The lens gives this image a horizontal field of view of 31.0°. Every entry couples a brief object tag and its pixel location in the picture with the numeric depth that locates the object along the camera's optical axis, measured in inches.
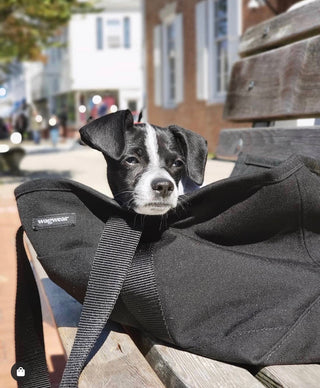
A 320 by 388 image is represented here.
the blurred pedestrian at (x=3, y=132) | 551.5
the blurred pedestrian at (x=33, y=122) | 647.3
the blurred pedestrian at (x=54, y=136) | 1062.4
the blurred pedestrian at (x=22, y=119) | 612.2
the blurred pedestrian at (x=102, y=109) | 618.4
